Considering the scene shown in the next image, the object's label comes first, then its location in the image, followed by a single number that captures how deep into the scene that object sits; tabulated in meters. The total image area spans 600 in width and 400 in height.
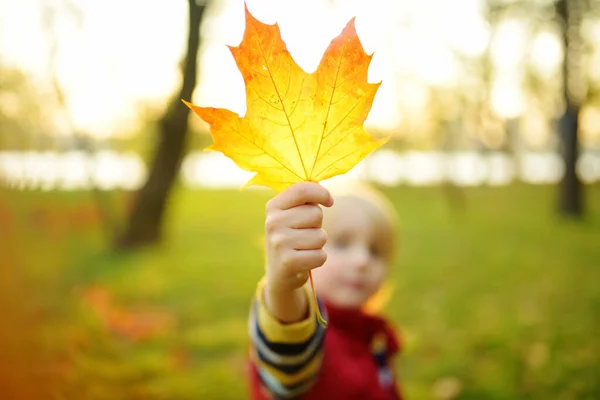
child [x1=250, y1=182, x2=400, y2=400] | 0.61
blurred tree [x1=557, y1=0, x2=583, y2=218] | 4.05
